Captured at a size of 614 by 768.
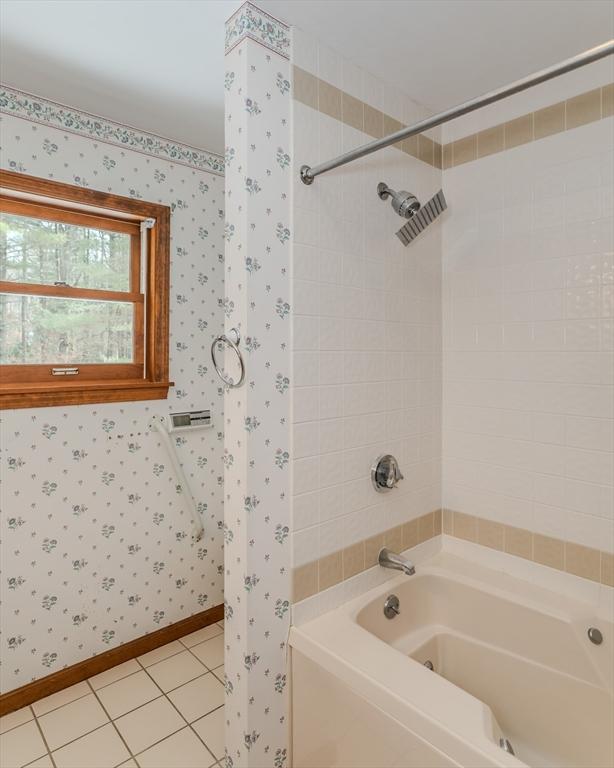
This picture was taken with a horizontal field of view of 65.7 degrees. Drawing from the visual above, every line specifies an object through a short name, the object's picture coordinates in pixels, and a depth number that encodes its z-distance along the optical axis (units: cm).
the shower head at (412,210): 154
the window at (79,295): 203
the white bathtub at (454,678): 114
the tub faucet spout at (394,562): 163
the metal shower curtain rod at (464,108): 91
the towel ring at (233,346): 137
